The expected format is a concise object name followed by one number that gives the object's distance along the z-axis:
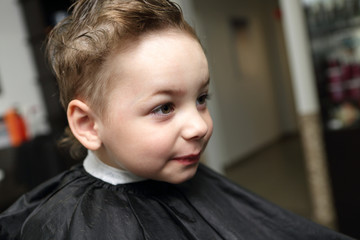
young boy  0.67
